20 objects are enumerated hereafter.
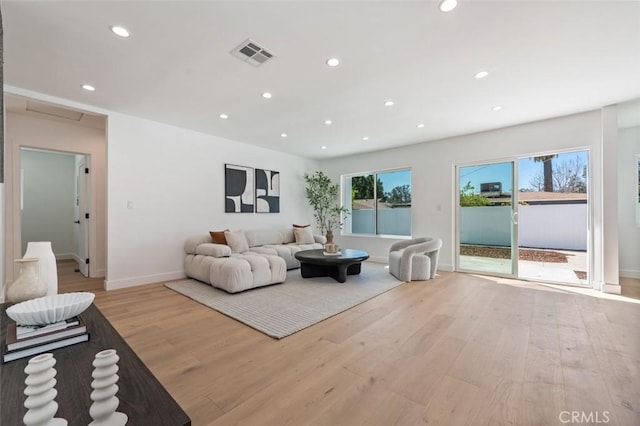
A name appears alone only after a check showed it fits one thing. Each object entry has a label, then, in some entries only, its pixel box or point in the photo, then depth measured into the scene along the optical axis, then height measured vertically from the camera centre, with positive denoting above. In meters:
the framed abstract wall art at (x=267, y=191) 5.91 +0.53
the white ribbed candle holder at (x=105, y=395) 0.69 -0.49
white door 4.79 -0.07
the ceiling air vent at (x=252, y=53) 2.38 +1.51
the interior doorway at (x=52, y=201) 6.04 +0.34
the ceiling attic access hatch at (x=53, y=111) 3.75 +1.57
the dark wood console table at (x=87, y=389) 0.73 -0.56
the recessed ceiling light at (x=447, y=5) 1.89 +1.50
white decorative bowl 1.09 -0.41
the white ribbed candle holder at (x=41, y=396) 0.64 -0.46
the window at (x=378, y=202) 6.06 +0.28
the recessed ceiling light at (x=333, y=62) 2.58 +1.50
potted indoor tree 6.94 +0.34
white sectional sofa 3.59 -0.70
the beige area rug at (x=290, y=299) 2.68 -1.08
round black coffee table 4.13 -0.77
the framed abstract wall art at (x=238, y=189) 5.31 +0.53
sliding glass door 4.66 -0.12
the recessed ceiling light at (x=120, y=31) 2.15 +1.52
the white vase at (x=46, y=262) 1.58 -0.28
